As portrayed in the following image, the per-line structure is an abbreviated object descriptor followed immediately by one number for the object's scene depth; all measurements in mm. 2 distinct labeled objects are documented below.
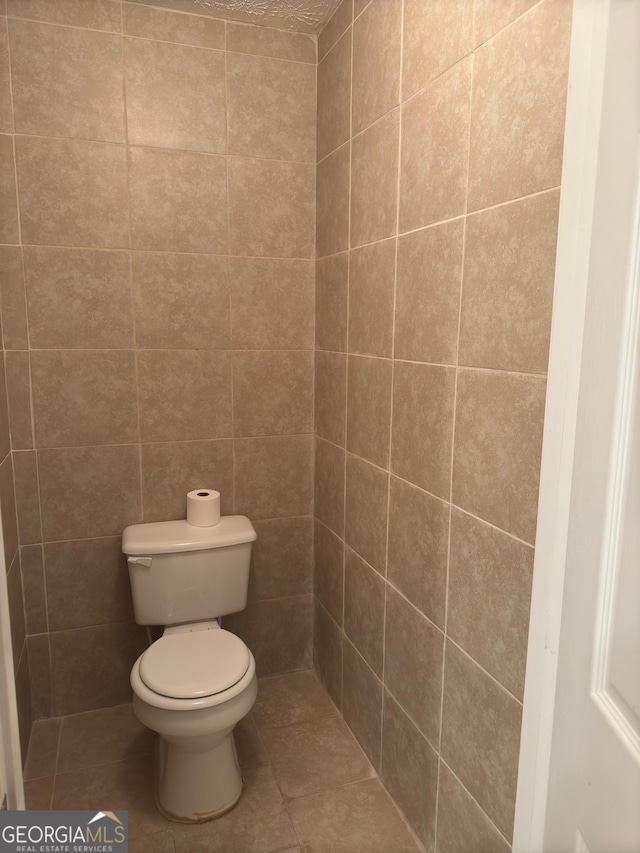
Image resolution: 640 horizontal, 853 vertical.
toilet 1564
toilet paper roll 1995
